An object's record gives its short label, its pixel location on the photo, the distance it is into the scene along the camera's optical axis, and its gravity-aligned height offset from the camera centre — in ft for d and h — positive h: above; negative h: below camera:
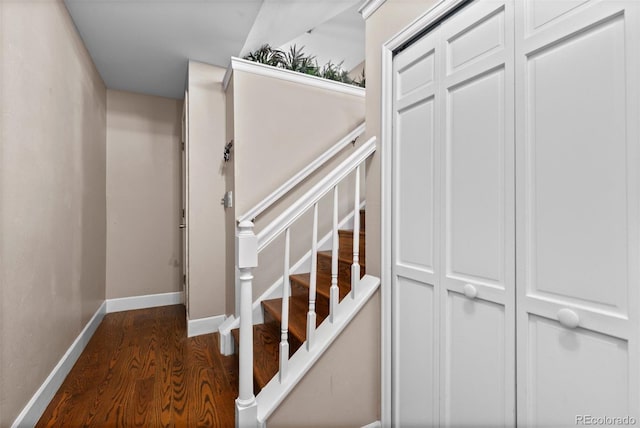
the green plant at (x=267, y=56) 7.98 +4.14
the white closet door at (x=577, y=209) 2.40 +0.03
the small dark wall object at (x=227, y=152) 7.98 +1.66
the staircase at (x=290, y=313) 3.91 -1.64
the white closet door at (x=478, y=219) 3.22 -0.06
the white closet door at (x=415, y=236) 4.02 -0.33
